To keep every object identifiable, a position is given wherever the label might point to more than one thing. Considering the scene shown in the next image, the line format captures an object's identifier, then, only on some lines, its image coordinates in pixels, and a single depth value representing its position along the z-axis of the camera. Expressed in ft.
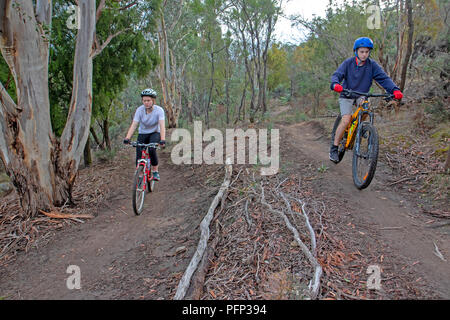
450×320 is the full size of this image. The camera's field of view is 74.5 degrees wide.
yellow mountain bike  14.06
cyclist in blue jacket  15.02
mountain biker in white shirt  18.48
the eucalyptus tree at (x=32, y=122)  15.58
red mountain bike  16.88
